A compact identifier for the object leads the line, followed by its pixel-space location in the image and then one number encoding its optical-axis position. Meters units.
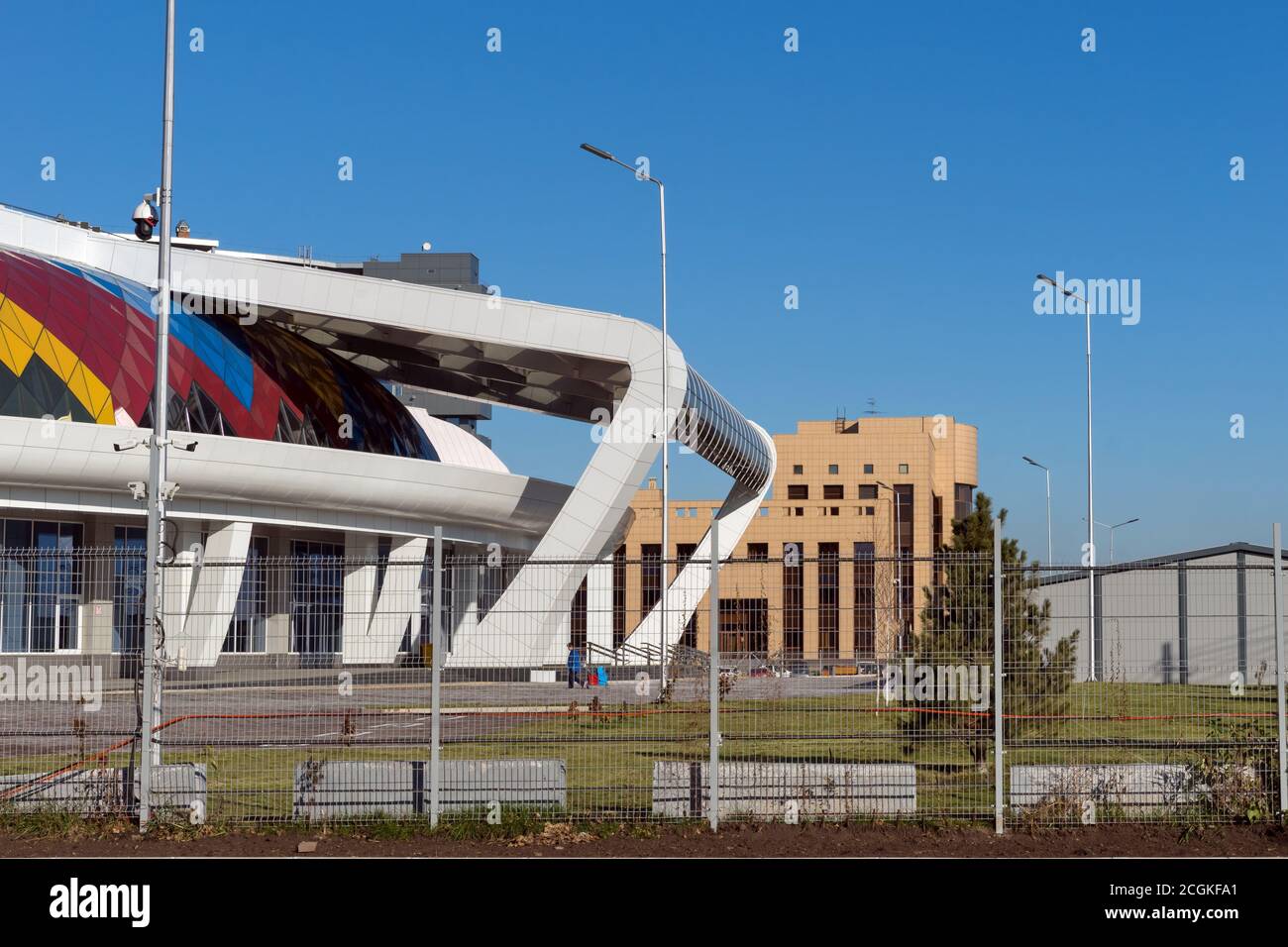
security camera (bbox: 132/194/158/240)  17.14
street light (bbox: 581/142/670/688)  38.16
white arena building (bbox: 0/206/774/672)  36.31
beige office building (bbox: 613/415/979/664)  96.06
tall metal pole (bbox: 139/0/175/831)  12.36
